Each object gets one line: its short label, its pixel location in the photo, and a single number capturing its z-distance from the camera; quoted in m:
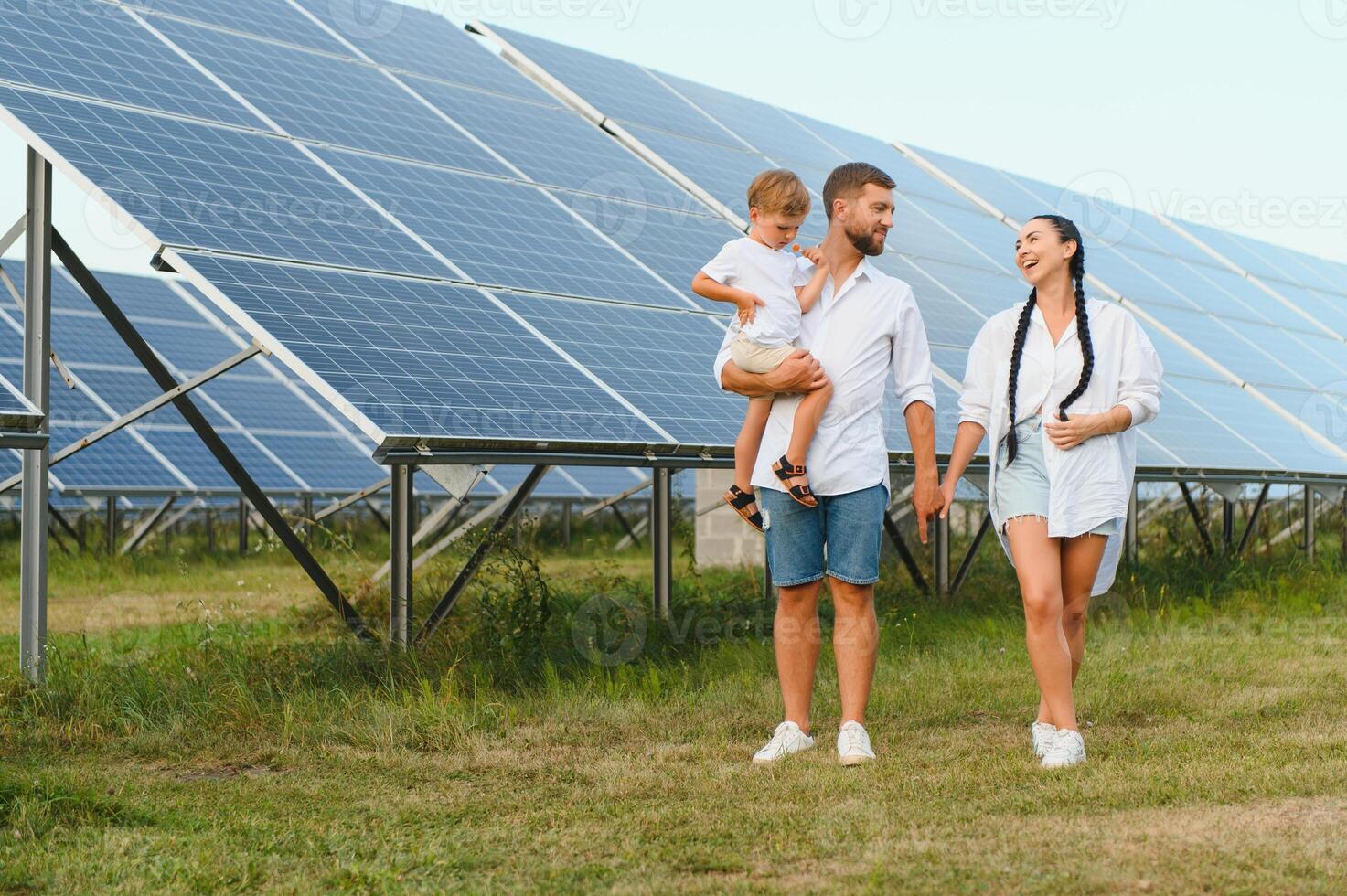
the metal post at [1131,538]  11.80
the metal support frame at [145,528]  15.52
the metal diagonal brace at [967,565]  9.89
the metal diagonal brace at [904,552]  9.58
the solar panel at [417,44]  10.02
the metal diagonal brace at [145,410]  6.25
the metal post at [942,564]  9.92
